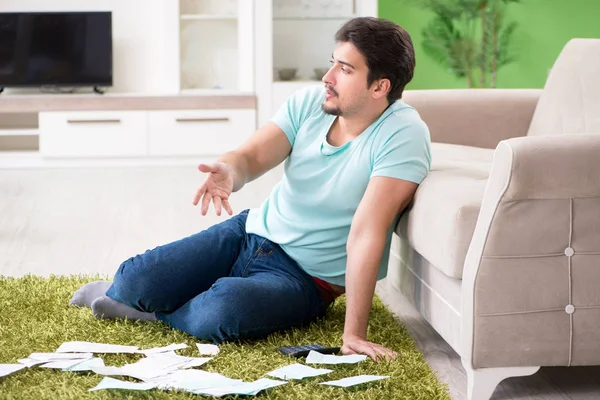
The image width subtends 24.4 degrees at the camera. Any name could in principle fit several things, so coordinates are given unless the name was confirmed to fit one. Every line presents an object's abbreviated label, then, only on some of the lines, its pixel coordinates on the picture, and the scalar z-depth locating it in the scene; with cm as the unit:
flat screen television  834
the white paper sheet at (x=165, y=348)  357
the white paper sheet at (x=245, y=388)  327
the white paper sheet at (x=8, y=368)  339
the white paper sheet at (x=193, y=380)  330
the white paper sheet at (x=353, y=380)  333
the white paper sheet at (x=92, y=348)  357
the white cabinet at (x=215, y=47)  859
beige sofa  322
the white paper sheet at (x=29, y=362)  345
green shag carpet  330
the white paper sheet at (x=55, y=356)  350
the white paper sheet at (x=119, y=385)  326
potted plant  881
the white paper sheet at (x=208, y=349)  358
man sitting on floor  364
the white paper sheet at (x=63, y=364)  343
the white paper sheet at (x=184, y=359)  347
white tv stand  807
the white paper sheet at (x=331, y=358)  348
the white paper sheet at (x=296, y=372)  338
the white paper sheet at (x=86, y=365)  342
